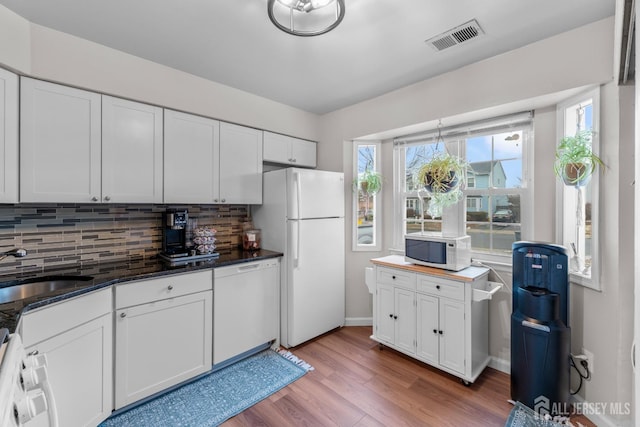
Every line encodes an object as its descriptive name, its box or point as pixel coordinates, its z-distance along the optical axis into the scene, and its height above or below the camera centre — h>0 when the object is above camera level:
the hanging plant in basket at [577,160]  1.83 +0.35
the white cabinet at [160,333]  1.91 -0.88
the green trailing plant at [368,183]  3.22 +0.35
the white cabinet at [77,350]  1.48 -0.81
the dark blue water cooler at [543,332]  1.86 -0.80
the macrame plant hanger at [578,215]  2.06 -0.01
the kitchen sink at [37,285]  1.77 -0.48
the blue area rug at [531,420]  1.83 -1.36
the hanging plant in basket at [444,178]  2.47 +0.31
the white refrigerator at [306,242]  2.80 -0.31
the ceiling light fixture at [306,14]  1.55 +1.19
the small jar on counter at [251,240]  3.01 -0.29
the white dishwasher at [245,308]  2.38 -0.87
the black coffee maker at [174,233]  2.50 -0.19
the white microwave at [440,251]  2.38 -0.33
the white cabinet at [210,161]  2.45 +0.49
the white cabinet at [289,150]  3.13 +0.73
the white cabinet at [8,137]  1.71 +0.46
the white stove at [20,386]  0.74 -0.54
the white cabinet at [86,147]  1.84 +0.47
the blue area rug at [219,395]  1.89 -1.37
